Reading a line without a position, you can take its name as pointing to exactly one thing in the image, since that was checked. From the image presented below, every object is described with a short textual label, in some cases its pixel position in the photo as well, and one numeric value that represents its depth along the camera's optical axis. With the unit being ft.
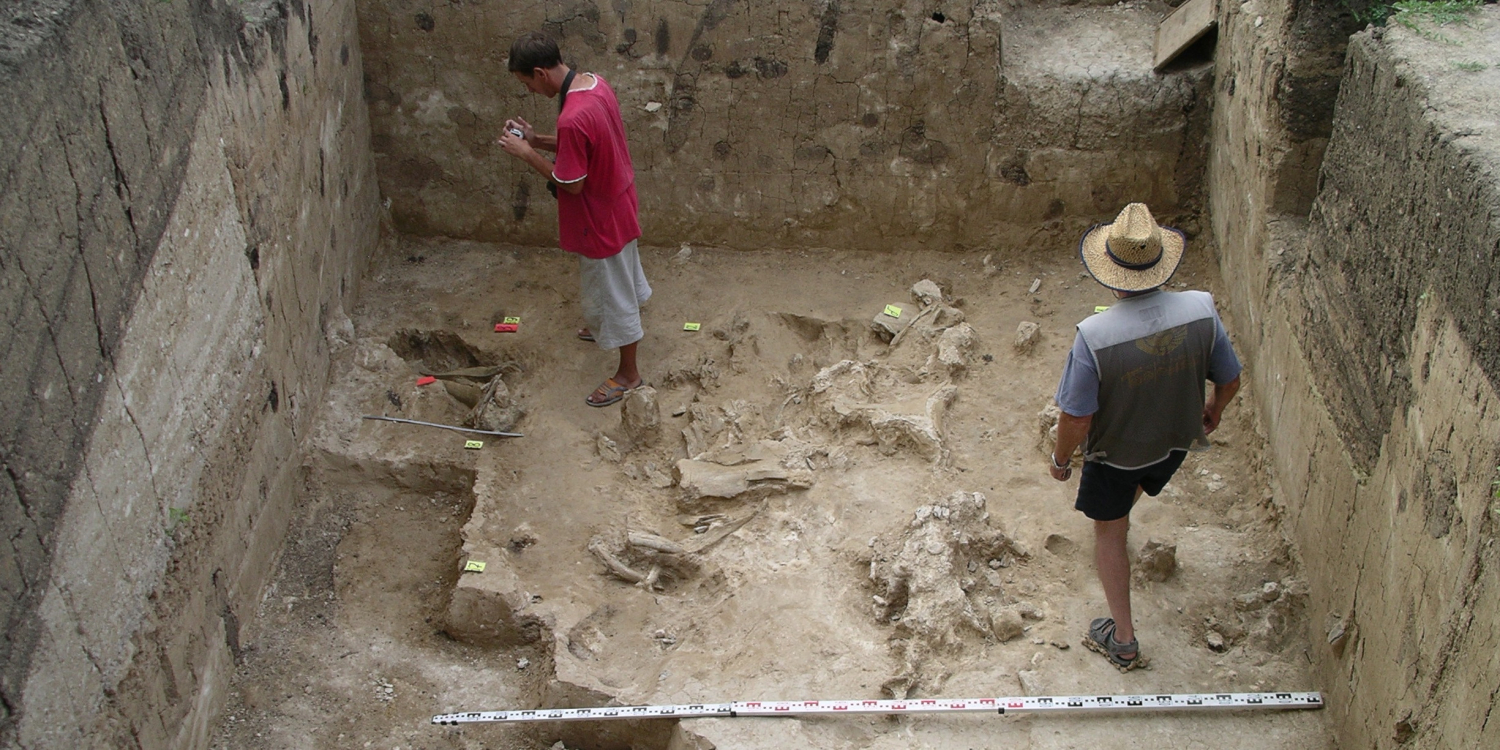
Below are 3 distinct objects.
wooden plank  16.37
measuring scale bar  10.65
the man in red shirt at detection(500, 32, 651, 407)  13.74
